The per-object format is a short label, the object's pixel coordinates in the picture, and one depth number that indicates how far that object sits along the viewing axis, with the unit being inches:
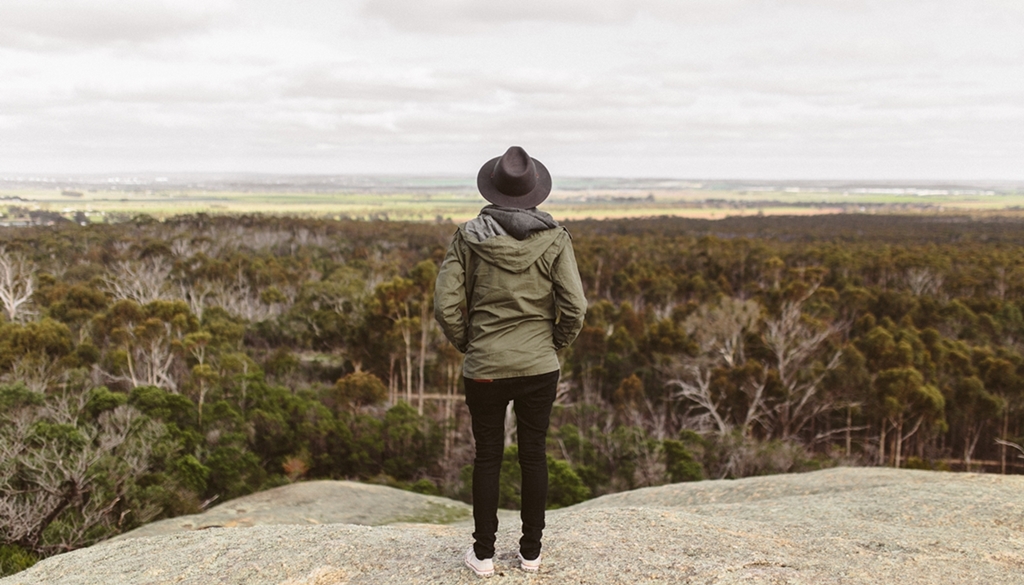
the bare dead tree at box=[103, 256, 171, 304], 1809.8
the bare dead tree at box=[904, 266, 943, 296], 2207.4
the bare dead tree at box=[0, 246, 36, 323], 1595.7
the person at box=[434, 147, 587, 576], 175.8
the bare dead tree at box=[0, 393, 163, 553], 631.2
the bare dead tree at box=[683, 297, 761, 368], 1470.2
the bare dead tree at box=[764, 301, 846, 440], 1264.8
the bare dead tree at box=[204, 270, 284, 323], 1939.0
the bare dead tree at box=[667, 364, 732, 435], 1196.1
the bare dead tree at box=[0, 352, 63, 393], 1082.1
